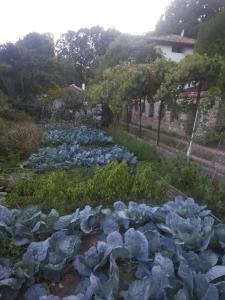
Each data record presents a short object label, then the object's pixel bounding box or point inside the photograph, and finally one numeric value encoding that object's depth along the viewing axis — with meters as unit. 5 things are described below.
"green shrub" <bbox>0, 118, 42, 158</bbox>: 5.25
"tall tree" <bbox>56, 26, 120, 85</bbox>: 24.62
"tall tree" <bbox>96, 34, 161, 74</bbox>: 13.59
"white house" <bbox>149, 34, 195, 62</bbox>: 19.80
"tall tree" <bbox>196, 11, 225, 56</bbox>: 11.53
